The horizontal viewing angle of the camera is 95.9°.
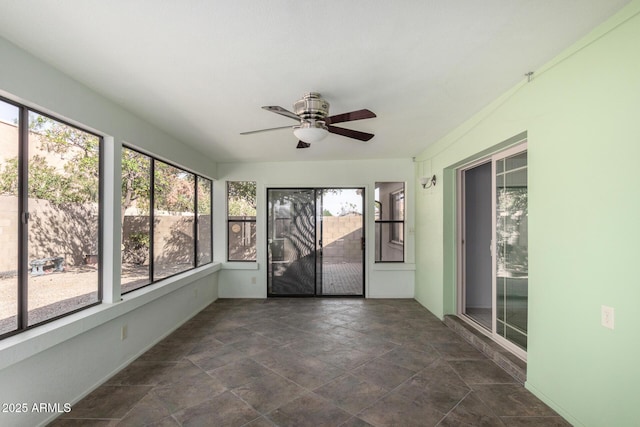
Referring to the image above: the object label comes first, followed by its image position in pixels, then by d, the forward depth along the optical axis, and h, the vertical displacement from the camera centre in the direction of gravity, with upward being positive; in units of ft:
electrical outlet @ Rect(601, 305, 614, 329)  5.42 -1.94
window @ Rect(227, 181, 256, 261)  17.38 -0.56
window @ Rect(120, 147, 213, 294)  9.95 -0.22
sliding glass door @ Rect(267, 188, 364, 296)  17.21 -1.52
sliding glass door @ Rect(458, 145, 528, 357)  8.73 -1.28
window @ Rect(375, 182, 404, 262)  16.99 -0.73
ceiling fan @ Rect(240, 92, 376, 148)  7.42 +2.54
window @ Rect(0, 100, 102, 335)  6.21 -0.07
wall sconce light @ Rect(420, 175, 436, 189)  14.00 +1.68
